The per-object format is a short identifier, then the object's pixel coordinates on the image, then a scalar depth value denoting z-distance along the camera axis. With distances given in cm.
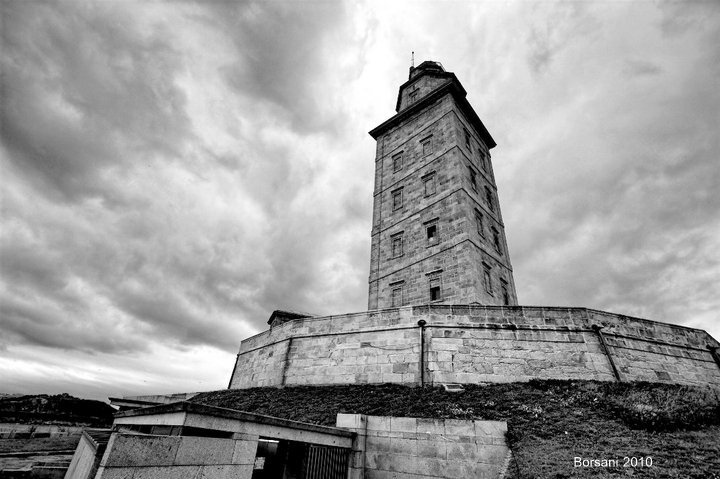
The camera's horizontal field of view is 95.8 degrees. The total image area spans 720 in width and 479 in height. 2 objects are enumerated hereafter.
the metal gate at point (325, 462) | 814
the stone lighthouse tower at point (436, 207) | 2006
